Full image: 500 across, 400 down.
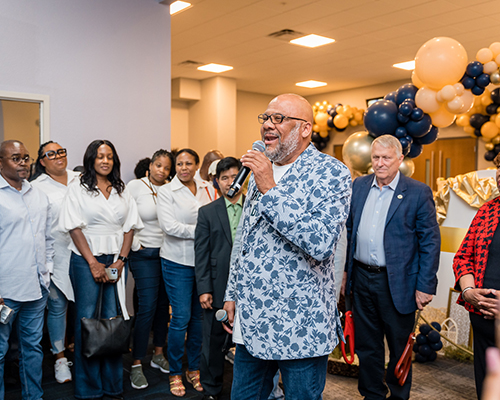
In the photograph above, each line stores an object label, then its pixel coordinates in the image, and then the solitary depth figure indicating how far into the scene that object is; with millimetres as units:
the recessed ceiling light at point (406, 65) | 8192
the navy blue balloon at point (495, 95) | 5840
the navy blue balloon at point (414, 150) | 4324
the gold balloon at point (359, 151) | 4398
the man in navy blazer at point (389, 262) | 2730
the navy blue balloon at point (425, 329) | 3764
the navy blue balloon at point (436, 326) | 3938
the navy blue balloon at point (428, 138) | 4363
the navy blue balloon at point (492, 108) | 6421
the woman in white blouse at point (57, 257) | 3334
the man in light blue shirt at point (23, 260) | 2590
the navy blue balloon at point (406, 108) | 4059
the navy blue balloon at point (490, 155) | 7340
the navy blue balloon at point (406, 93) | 4215
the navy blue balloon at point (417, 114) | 4055
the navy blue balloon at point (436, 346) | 3717
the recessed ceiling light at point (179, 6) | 5441
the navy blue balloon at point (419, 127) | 4105
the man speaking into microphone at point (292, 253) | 1553
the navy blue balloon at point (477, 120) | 6852
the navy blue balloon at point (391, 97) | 4339
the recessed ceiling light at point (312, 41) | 6769
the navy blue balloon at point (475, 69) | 4113
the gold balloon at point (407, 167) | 4505
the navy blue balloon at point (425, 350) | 3721
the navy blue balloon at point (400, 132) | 4141
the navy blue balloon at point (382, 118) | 4133
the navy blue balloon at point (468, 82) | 4160
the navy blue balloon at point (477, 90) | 4199
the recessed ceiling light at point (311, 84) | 10000
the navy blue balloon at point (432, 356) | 3759
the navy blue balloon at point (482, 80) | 4140
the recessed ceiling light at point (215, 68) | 8633
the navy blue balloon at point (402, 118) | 4108
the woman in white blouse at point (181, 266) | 3125
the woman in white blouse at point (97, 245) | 2841
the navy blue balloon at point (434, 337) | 3693
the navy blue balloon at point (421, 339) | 3738
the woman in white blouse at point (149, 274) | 3295
